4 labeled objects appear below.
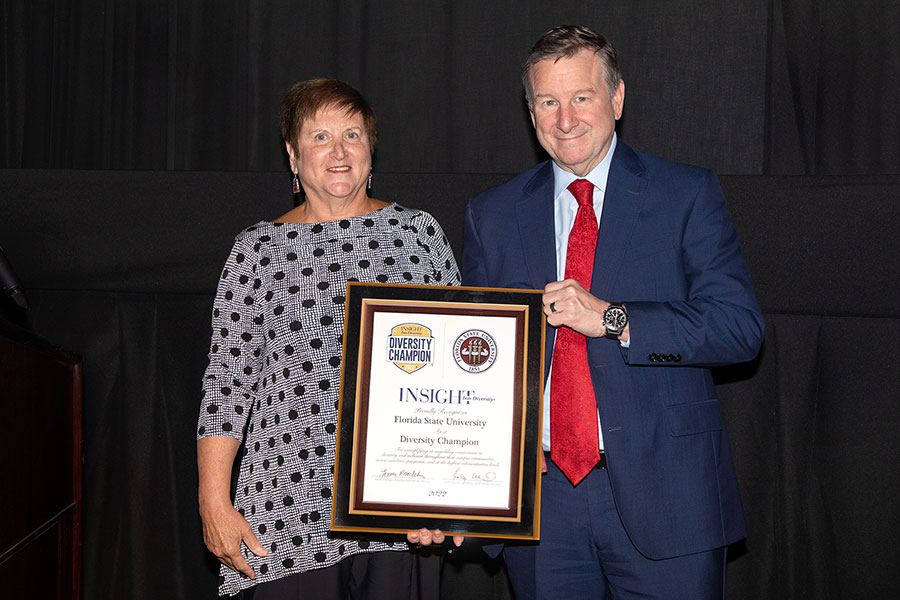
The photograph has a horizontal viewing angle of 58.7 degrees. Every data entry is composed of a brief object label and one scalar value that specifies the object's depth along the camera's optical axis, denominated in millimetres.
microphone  1988
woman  1700
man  1582
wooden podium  1704
